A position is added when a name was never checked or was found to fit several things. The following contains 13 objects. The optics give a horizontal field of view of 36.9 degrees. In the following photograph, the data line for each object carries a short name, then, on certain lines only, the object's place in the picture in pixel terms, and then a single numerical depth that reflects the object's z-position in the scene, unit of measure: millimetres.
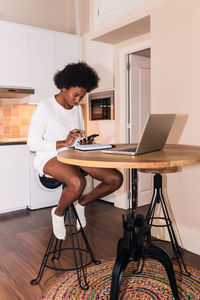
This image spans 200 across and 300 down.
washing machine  3764
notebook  1798
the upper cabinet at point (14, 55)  3627
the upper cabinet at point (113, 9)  2770
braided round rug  1825
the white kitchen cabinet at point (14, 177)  3594
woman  1955
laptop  1508
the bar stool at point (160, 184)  2001
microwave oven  3912
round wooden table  1363
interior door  3771
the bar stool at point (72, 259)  1986
